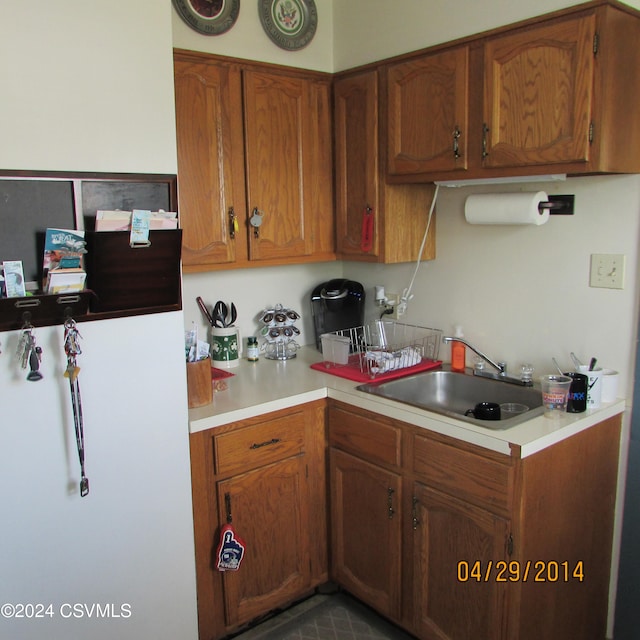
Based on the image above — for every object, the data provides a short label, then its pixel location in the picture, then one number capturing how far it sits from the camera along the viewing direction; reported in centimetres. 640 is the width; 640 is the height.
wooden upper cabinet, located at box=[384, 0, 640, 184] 176
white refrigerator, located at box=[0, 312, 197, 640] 167
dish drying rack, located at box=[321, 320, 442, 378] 242
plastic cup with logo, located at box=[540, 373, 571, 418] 197
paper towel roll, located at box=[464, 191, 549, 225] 206
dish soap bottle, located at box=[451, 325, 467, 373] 246
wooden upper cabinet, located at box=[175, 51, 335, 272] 224
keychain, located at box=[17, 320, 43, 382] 159
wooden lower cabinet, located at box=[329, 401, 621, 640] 182
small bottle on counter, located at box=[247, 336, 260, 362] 266
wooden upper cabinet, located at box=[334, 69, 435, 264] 242
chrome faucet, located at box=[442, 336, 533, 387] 225
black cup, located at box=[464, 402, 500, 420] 203
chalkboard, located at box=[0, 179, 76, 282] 160
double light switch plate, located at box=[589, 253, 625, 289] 200
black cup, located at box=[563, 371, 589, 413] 194
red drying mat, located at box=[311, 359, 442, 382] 237
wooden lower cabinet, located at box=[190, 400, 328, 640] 209
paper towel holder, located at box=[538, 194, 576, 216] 208
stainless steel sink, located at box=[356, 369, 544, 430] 219
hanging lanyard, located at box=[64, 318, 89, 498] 166
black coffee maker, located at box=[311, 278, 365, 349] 276
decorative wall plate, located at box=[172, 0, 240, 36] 227
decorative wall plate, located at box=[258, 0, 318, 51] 248
